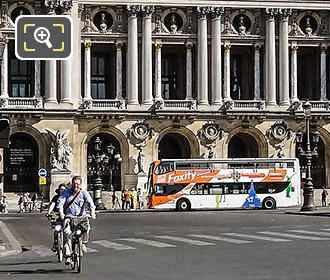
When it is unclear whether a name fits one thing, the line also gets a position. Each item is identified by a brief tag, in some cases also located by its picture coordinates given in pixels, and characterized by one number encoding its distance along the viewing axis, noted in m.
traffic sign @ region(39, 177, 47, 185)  70.16
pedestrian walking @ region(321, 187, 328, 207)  73.56
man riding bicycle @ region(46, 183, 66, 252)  21.32
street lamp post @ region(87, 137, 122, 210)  69.94
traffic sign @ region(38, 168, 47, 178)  69.31
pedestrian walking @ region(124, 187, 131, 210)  71.44
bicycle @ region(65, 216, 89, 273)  19.27
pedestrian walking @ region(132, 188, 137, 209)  71.75
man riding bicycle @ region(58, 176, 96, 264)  20.17
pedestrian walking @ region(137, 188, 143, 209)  72.79
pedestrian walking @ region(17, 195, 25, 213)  69.69
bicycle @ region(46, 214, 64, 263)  21.30
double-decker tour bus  66.81
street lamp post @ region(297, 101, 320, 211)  59.41
